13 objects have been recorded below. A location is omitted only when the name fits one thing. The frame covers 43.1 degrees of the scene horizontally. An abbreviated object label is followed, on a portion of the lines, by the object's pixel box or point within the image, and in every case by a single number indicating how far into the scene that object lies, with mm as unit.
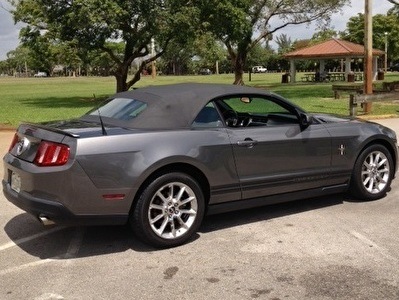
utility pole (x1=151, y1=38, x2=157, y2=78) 26981
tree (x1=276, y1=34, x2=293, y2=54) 118975
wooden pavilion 45438
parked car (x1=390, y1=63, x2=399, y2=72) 86962
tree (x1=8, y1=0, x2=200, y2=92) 21875
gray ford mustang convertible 4246
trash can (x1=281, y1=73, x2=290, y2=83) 46475
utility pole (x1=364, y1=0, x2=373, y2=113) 15547
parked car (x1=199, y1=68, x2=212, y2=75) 114088
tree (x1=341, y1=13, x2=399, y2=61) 71750
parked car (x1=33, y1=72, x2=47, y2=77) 147450
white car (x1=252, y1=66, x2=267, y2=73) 111056
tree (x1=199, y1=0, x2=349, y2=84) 35625
